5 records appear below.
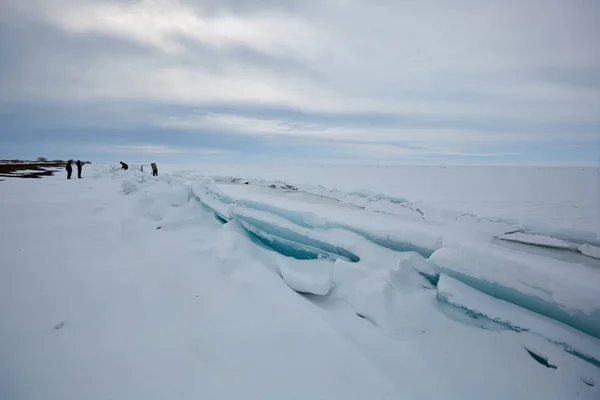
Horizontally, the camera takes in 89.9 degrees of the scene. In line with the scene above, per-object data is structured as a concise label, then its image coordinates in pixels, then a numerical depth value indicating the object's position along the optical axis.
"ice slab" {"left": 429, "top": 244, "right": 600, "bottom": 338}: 1.76
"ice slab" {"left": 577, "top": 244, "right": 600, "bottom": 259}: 2.56
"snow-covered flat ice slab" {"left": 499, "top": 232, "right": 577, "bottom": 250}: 2.77
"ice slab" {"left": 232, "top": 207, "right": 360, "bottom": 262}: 3.34
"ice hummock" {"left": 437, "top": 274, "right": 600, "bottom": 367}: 1.75
